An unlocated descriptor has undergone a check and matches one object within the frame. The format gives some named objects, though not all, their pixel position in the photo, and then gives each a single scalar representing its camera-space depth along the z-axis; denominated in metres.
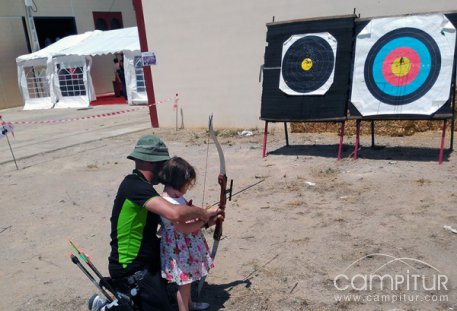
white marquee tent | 16.19
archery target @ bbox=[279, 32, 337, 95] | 6.25
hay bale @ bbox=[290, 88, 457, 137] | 7.19
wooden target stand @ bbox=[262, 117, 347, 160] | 5.98
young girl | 2.56
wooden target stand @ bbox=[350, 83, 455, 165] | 5.43
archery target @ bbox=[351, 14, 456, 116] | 5.61
